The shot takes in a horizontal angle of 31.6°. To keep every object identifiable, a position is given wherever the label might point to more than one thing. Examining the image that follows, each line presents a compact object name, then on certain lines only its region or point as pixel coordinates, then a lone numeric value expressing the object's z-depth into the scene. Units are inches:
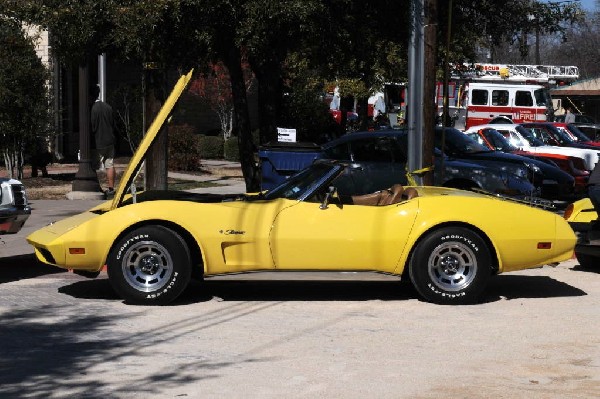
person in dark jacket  769.6
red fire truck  1638.8
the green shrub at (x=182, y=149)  979.9
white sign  663.2
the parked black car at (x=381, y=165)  598.2
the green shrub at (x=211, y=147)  1248.8
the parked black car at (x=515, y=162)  650.8
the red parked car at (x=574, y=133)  953.5
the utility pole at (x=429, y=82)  514.0
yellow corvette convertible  360.8
